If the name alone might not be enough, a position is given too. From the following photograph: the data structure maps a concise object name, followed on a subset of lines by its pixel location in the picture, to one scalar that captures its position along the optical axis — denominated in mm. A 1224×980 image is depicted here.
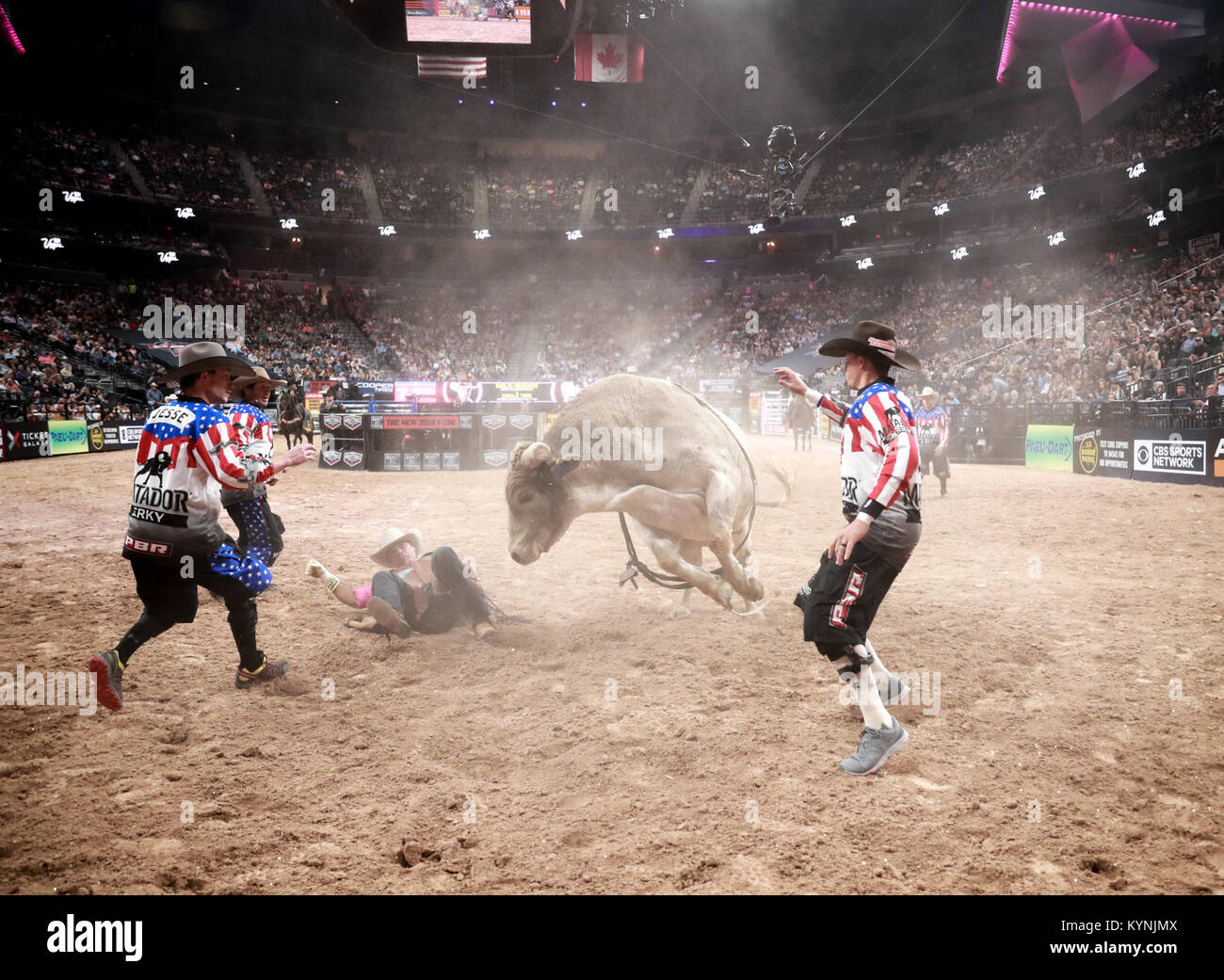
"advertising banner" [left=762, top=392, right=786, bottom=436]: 32906
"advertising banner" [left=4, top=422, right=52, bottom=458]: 18016
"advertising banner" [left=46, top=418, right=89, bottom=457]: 19531
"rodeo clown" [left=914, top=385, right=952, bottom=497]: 12867
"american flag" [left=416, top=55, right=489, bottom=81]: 17141
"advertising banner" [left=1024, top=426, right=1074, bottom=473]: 17266
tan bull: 4652
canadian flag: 28938
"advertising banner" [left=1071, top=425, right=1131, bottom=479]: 15422
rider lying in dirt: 5254
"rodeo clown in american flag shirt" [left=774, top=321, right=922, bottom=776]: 3238
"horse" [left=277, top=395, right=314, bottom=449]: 15586
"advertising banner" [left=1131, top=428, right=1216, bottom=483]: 13352
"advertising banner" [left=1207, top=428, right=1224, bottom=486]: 12922
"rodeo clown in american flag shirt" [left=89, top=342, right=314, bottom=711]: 3711
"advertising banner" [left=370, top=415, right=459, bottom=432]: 17047
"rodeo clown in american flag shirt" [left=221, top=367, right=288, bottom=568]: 5720
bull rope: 4926
